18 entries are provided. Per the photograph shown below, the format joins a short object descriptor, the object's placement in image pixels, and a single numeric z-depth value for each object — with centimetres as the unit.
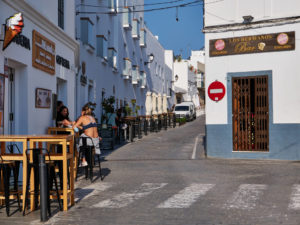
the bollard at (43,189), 668
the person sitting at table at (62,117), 1353
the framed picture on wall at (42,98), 1268
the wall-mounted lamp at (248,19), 1532
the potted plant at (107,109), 2412
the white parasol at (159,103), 4257
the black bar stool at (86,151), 1100
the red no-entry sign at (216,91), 1584
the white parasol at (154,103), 3995
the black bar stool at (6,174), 724
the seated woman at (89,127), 1141
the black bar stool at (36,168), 711
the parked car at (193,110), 4658
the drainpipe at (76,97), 2028
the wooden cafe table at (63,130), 1211
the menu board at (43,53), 1241
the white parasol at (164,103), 4489
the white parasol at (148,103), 3831
